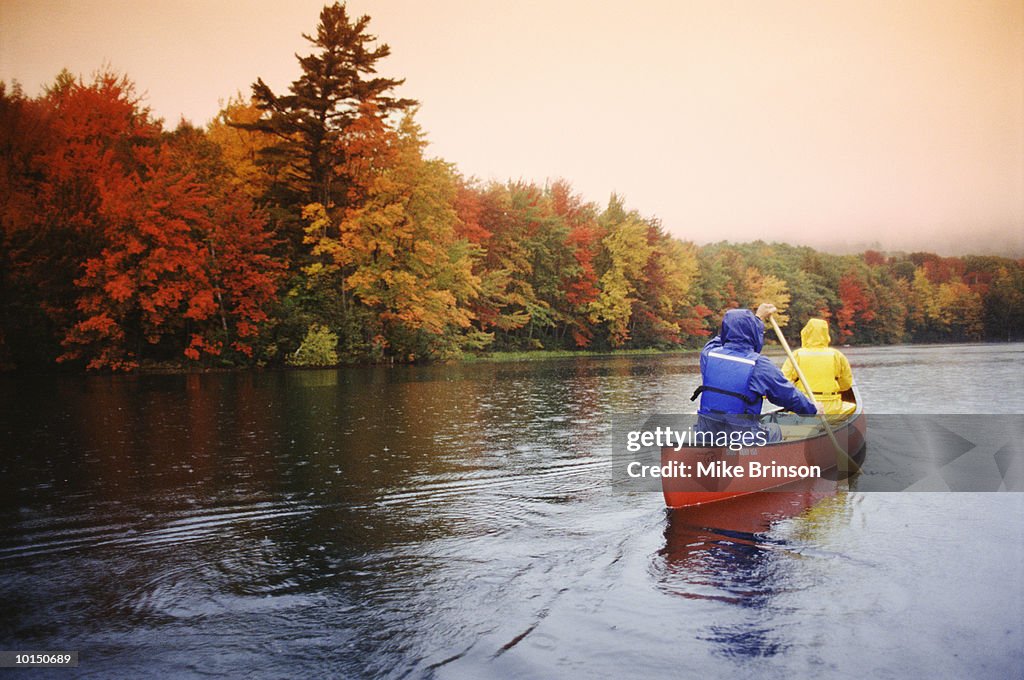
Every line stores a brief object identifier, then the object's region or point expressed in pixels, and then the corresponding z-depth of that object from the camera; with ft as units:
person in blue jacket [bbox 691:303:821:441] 19.24
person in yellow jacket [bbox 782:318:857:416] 26.99
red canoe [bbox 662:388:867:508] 19.79
